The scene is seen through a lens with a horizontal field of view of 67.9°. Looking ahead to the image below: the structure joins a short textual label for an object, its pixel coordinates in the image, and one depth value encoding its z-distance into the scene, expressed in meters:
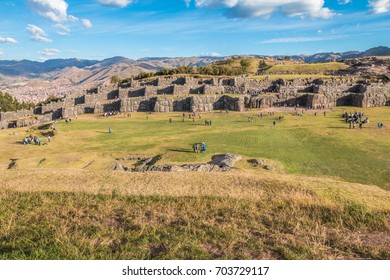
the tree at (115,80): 137.81
